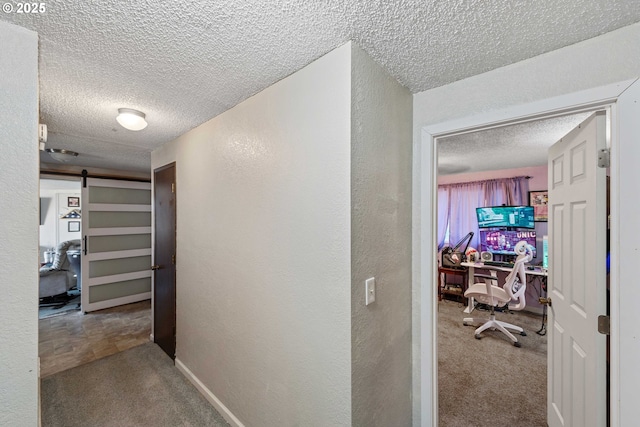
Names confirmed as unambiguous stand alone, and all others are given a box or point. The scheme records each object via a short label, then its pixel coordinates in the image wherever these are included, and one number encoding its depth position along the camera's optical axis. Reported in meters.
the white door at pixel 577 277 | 1.24
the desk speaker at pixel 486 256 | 4.24
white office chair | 3.12
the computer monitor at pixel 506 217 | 3.96
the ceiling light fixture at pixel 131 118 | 1.83
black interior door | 2.59
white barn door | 3.91
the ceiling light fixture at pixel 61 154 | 2.91
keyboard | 3.93
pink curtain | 4.17
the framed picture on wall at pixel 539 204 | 3.92
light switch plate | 1.20
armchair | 4.10
